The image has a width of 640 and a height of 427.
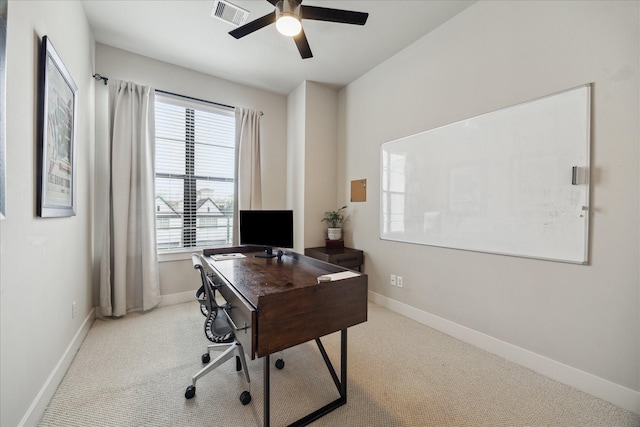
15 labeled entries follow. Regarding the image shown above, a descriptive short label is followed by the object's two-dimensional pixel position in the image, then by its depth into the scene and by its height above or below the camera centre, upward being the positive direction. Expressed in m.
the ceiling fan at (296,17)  1.84 +1.50
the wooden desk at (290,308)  1.17 -0.50
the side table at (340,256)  3.26 -0.59
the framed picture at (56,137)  1.51 +0.49
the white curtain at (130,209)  2.79 +0.01
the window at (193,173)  3.22 +0.51
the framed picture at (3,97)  1.08 +0.49
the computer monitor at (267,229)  2.47 -0.18
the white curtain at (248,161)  3.61 +0.72
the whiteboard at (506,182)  1.75 +0.26
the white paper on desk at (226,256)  2.30 -0.43
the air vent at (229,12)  2.23 +1.81
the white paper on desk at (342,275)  1.46 -0.39
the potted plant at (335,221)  3.65 -0.15
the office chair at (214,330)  1.61 -0.81
